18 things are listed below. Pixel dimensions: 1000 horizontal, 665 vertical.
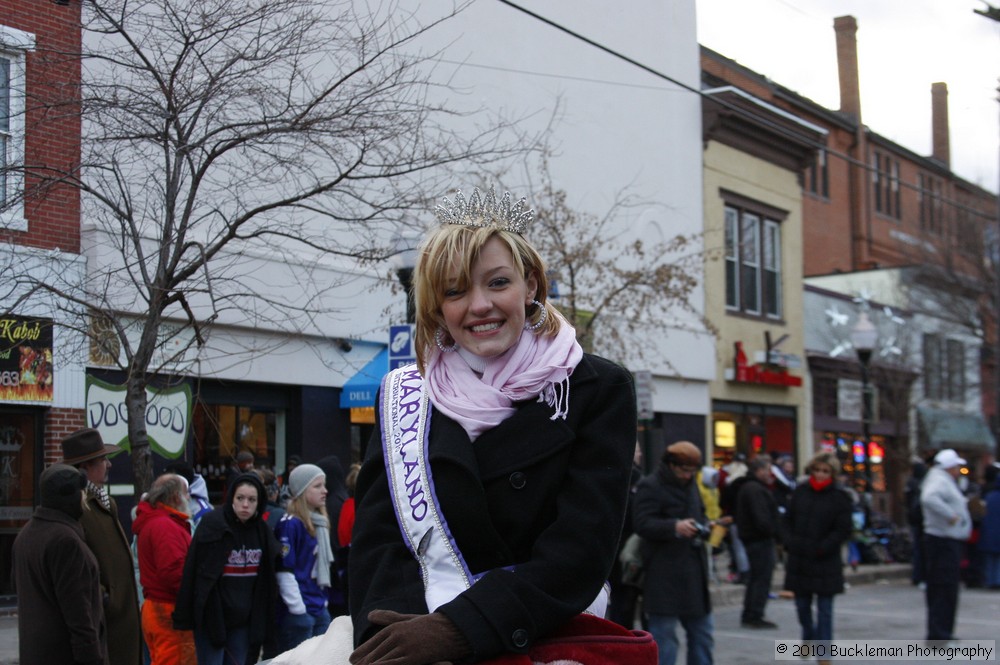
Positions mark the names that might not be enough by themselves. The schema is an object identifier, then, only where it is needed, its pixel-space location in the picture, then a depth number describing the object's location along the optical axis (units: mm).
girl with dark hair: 7934
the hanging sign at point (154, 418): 13398
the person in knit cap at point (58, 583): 6348
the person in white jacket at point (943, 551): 10922
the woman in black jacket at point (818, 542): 10305
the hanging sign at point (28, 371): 12984
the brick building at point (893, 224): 31234
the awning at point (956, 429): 32772
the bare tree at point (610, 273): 17781
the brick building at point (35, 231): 9094
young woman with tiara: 2445
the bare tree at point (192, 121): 8781
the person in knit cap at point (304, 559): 8445
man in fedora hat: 6954
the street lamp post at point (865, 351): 20359
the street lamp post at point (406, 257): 11477
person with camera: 9047
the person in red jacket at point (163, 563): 8281
